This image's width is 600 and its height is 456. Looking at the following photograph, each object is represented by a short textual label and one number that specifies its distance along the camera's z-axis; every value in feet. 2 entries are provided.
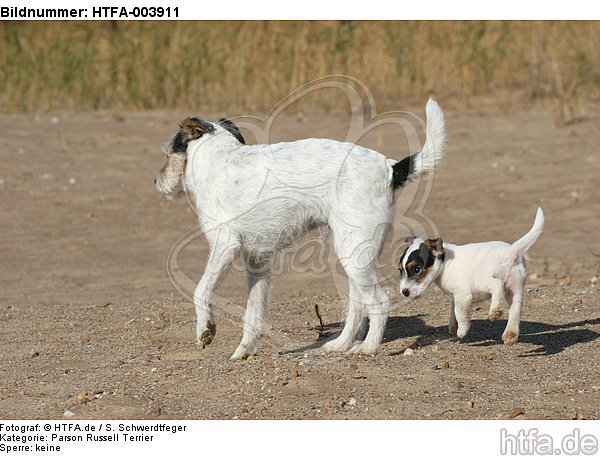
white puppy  43.50
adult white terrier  43.01
